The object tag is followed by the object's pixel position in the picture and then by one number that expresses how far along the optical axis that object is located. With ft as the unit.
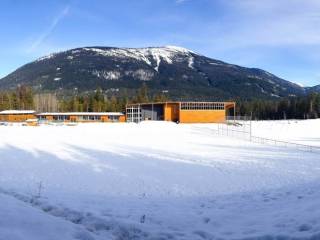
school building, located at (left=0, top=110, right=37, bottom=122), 245.50
